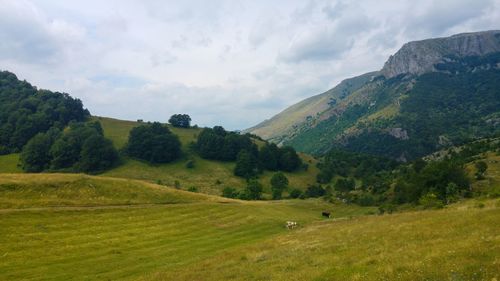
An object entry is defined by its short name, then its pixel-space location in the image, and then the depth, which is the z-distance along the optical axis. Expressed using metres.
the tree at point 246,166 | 170.25
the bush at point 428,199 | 60.30
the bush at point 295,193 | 136.74
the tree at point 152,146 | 175.88
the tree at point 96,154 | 157.38
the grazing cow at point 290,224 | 57.24
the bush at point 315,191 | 144.12
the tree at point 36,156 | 156.50
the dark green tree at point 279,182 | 148.36
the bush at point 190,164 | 172.25
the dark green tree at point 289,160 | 189.62
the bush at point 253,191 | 118.44
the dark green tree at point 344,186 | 149.50
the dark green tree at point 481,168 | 97.11
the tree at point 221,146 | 186.88
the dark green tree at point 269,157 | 187.88
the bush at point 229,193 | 120.12
